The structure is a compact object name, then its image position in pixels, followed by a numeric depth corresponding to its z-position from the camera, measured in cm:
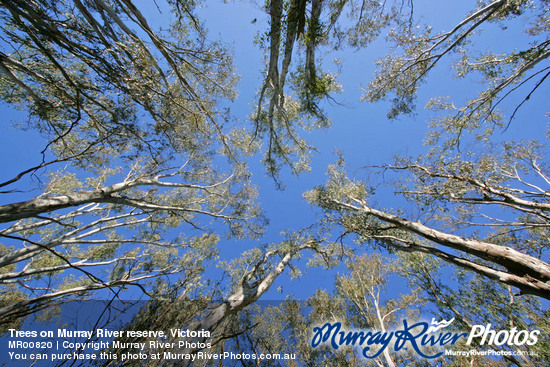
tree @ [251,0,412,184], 497
